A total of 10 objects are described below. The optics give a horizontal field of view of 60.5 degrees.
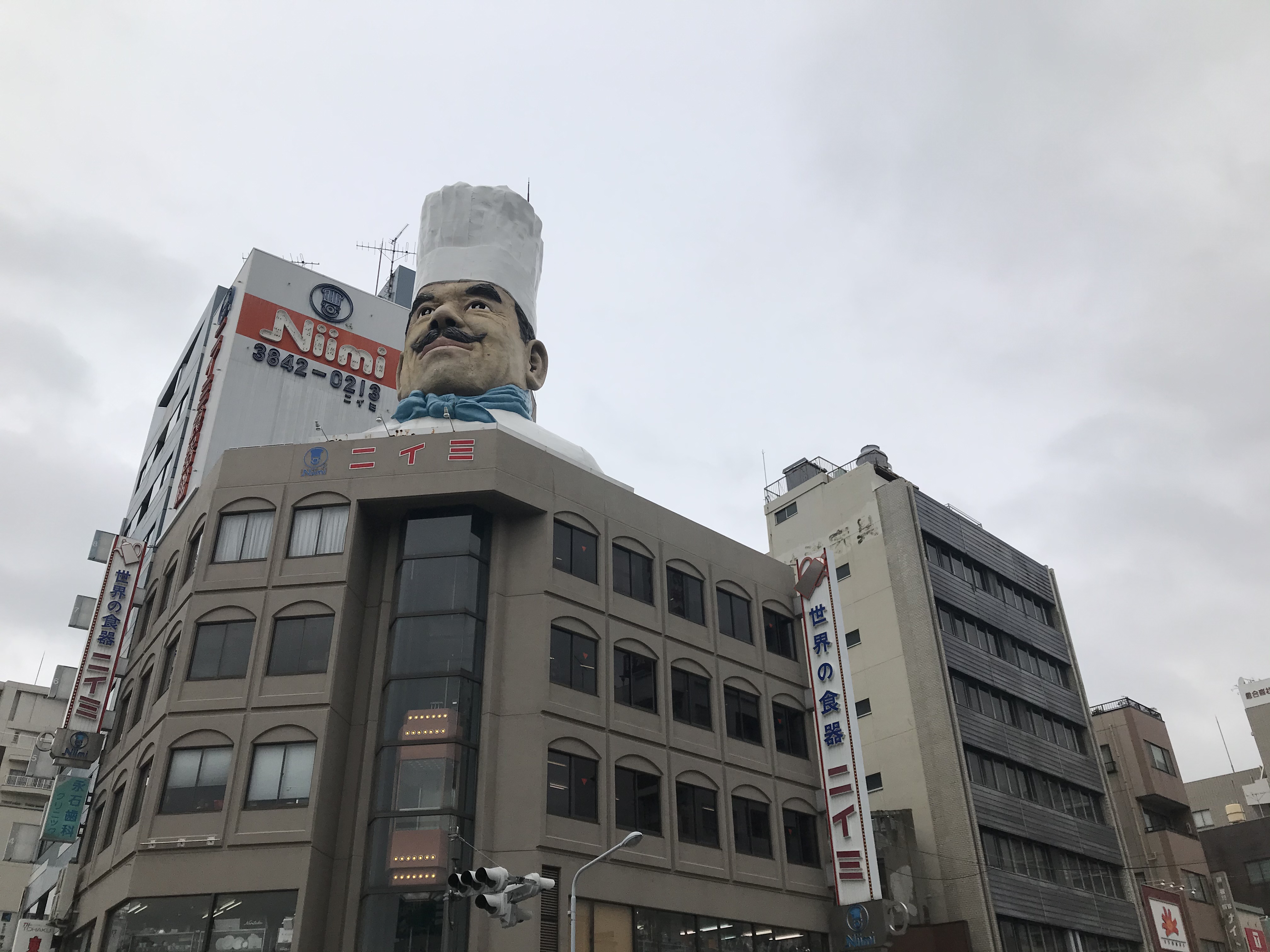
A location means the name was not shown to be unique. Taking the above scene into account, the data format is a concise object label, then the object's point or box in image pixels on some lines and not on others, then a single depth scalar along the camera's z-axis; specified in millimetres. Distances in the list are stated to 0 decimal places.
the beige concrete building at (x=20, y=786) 67438
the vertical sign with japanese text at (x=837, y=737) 38062
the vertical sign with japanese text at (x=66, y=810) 35719
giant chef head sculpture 42094
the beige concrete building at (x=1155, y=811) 56875
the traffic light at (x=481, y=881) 21484
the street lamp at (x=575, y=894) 24875
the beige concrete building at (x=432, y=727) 30125
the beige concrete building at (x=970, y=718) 45125
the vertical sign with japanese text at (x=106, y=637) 37781
